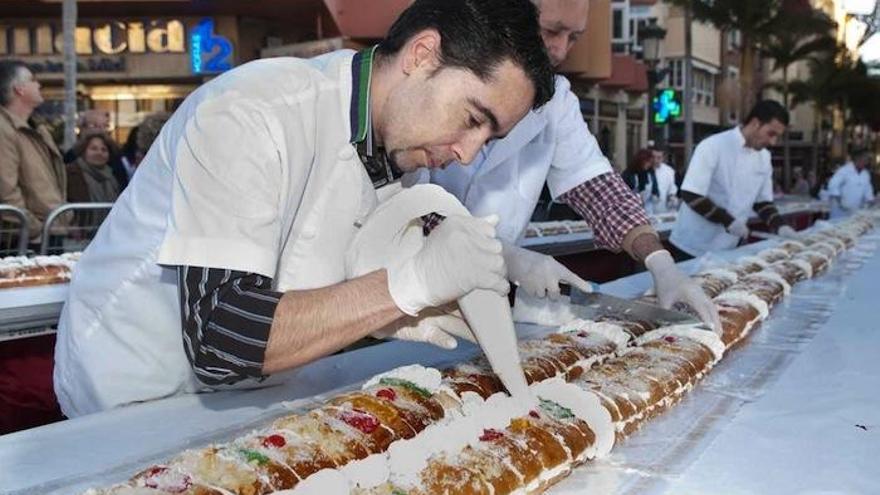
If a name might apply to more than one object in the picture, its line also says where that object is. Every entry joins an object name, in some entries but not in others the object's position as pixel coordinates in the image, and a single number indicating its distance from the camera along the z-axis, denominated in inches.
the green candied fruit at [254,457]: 49.5
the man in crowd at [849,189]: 546.3
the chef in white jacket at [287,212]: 57.4
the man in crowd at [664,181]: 481.4
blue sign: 647.8
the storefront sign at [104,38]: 691.4
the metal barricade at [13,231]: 177.8
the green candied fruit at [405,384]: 62.8
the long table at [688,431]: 57.9
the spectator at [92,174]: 235.3
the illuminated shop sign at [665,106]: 693.3
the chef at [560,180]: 118.2
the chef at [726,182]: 221.1
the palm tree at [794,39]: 1085.8
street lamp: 646.2
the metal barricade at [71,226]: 184.3
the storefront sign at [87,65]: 697.0
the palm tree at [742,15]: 1030.4
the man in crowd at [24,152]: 196.1
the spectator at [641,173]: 433.7
